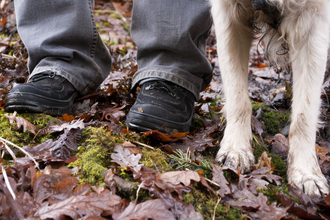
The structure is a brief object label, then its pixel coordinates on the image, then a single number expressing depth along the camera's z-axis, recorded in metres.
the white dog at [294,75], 0.86
